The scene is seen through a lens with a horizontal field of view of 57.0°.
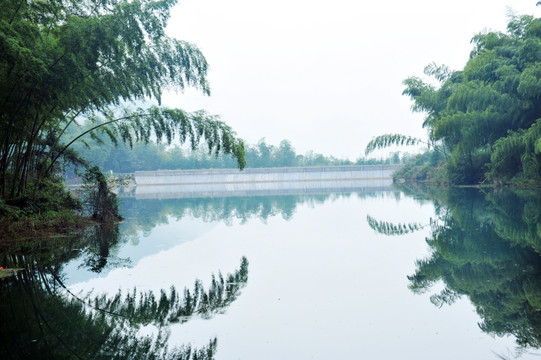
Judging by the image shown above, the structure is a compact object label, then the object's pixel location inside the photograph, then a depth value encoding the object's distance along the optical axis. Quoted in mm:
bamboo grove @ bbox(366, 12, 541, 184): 18611
